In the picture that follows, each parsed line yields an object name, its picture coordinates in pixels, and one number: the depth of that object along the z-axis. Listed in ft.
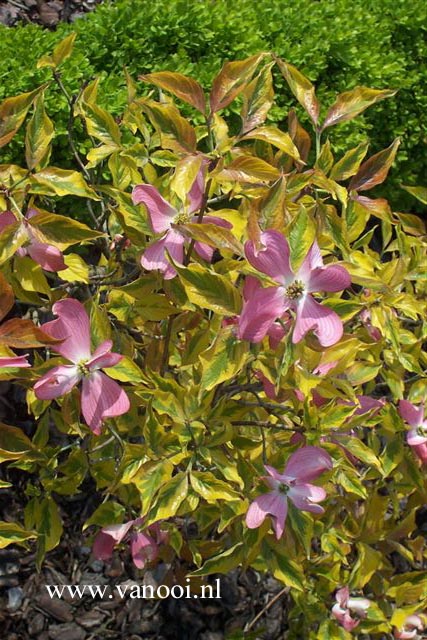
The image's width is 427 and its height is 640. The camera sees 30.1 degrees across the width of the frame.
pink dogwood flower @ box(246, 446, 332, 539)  4.18
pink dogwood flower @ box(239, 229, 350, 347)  3.76
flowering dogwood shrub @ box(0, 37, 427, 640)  3.90
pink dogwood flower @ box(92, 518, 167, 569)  5.21
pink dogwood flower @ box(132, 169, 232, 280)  4.15
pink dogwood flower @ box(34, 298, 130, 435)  4.01
